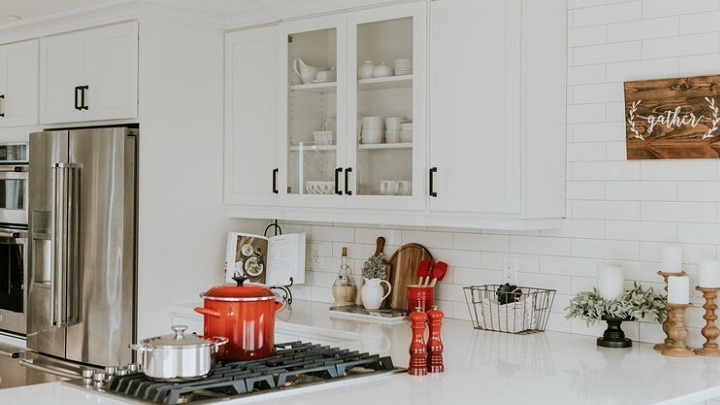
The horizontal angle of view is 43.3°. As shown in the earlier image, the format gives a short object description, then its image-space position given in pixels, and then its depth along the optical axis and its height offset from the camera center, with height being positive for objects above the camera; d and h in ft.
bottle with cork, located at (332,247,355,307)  13.79 -1.18
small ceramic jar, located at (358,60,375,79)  12.46 +1.95
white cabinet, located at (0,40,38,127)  15.51 +2.20
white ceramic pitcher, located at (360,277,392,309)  13.14 -1.19
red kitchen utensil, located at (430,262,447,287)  12.78 -0.84
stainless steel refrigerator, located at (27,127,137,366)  13.69 -0.52
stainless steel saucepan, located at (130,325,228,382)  7.70 -1.27
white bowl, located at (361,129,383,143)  12.39 +1.04
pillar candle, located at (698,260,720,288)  9.95 -0.66
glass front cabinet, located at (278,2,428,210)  11.96 +1.42
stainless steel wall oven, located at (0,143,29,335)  15.34 -0.44
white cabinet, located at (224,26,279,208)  14.11 +1.47
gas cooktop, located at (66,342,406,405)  7.57 -1.49
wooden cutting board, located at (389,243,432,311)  13.19 -0.87
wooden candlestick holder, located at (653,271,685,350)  10.23 -1.23
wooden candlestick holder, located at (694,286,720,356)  10.04 -1.28
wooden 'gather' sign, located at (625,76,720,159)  10.36 +1.12
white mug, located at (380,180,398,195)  12.16 +0.33
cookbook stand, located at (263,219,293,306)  14.44 -1.24
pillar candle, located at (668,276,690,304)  10.06 -0.85
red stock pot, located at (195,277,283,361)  8.61 -1.03
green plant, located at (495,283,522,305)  11.73 -1.06
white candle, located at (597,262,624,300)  10.65 -0.81
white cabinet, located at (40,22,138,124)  13.85 +2.15
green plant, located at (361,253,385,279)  13.25 -0.83
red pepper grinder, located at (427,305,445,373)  8.90 -1.32
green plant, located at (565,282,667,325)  10.43 -1.09
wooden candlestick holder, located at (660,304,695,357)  10.09 -1.32
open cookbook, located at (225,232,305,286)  14.33 -0.75
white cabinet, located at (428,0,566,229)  10.96 +1.23
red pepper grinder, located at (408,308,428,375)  8.76 -1.32
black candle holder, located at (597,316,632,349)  10.62 -1.46
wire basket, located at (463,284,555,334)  11.57 -1.26
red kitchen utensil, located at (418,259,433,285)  12.89 -0.83
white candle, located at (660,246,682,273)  10.27 -0.52
